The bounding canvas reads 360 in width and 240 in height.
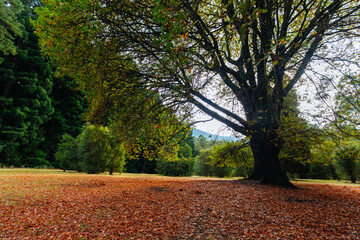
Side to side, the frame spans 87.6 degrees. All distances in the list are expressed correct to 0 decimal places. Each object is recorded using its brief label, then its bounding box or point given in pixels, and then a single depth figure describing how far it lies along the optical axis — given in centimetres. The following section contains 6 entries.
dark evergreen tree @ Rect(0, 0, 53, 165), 2098
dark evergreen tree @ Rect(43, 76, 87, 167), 2753
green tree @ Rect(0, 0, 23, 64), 1648
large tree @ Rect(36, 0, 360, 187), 571
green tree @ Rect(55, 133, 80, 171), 1958
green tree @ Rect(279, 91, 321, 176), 624
